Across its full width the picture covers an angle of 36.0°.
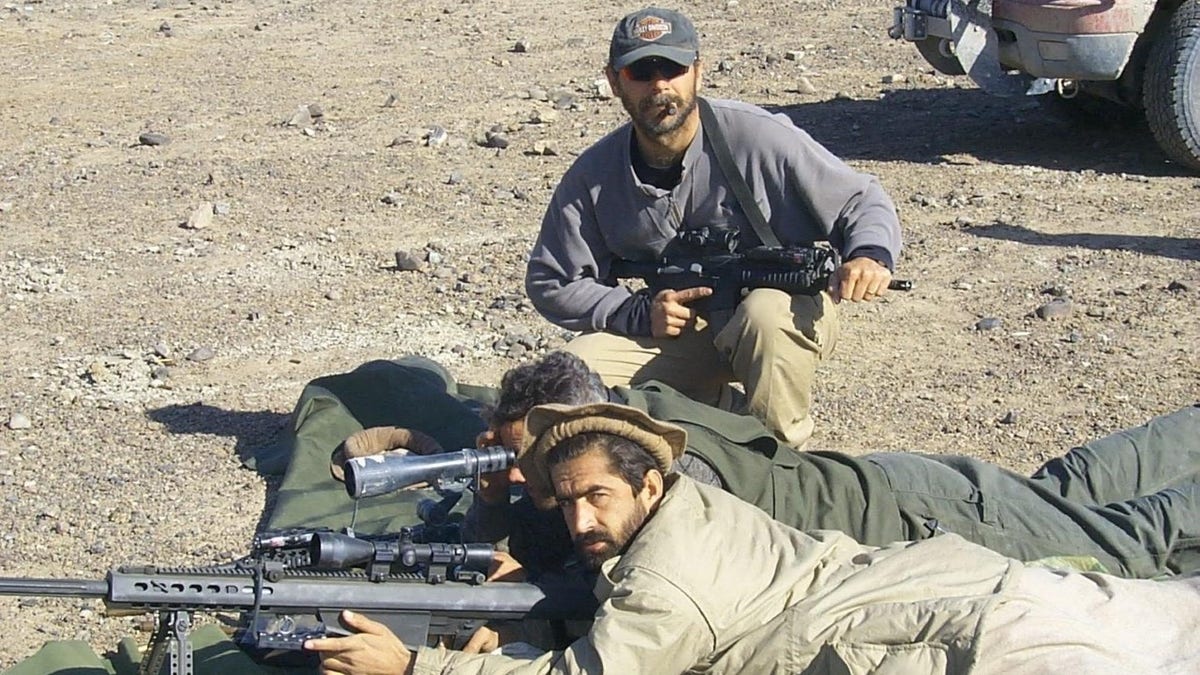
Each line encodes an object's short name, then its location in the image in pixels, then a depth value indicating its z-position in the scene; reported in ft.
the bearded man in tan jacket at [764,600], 11.60
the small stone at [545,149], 32.40
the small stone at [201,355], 23.29
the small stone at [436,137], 33.41
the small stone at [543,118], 34.73
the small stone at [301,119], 35.53
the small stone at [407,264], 26.43
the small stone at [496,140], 33.01
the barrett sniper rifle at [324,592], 11.62
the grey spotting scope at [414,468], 12.94
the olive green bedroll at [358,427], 17.71
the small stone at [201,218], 28.86
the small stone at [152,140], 34.37
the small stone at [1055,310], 23.34
